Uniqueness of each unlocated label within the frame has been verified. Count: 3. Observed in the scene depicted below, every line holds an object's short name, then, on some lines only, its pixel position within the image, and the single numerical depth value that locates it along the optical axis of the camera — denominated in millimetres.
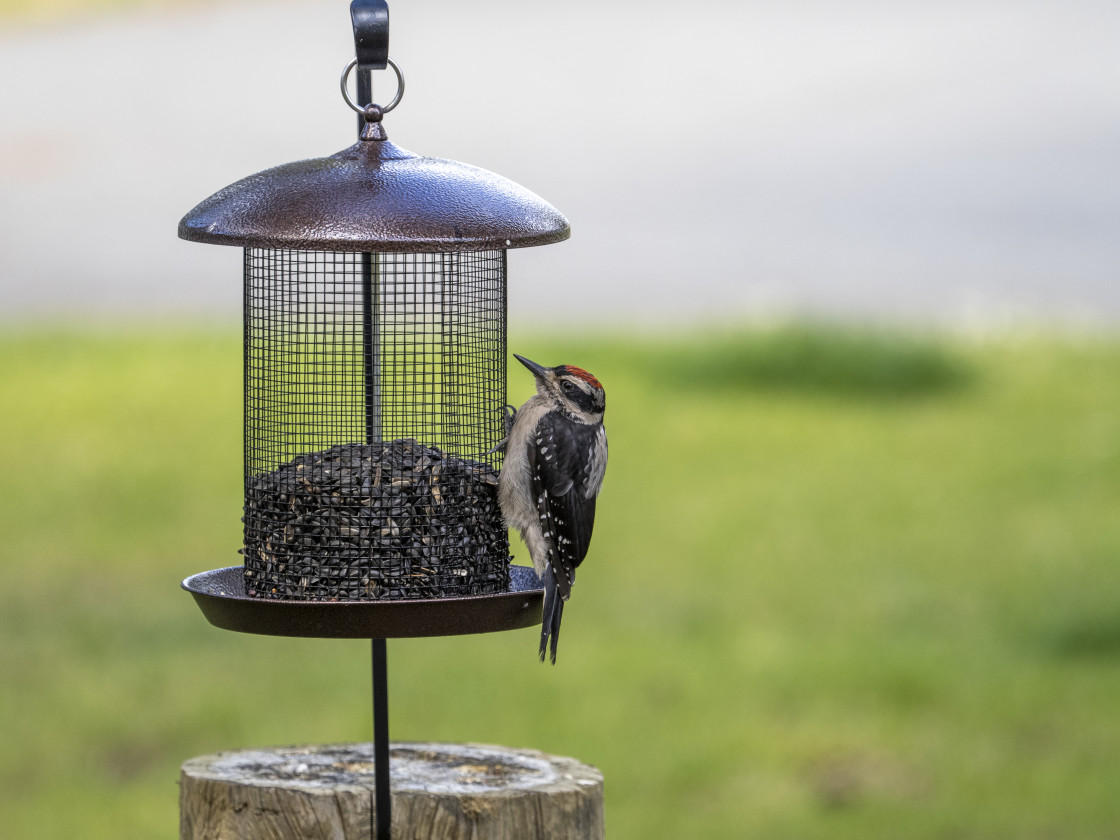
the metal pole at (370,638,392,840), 4797
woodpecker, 5434
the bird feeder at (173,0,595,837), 4539
